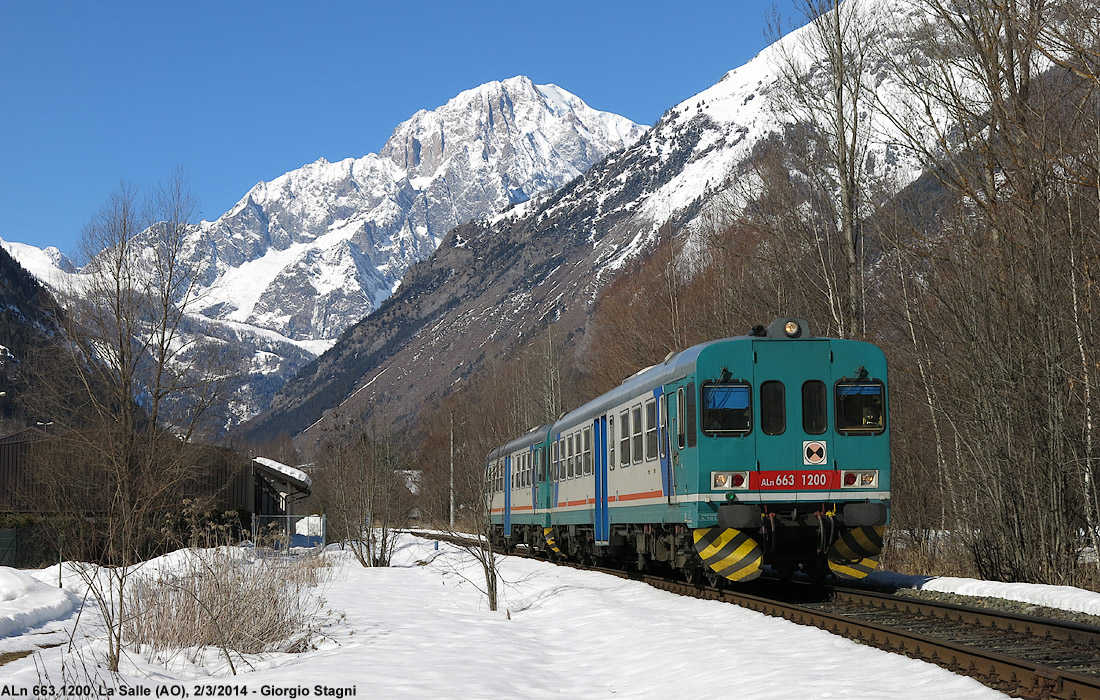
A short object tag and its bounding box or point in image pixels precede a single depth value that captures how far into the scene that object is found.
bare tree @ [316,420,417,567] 32.72
